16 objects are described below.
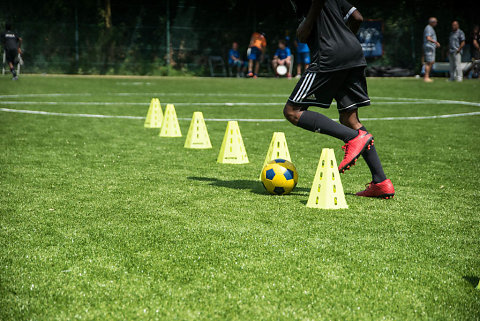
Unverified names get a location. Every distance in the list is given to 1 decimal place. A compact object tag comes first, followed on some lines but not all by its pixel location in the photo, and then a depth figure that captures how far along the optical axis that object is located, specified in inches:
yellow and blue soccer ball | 213.2
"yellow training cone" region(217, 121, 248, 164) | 282.4
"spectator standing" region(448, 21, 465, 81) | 998.0
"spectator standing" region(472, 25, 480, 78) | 1059.1
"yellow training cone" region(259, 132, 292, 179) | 245.6
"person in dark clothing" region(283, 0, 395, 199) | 201.6
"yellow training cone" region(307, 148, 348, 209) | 193.9
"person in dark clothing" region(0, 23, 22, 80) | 1019.3
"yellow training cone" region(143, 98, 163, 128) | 418.6
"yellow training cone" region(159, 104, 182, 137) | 374.3
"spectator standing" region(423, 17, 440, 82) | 971.3
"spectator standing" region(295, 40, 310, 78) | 1210.6
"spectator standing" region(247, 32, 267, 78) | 1266.0
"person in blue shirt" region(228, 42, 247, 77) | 1315.2
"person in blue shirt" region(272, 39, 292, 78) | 1269.7
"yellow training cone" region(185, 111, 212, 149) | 329.4
